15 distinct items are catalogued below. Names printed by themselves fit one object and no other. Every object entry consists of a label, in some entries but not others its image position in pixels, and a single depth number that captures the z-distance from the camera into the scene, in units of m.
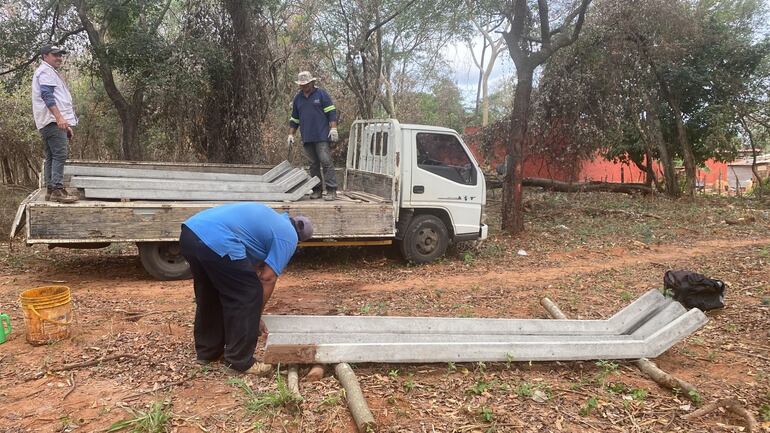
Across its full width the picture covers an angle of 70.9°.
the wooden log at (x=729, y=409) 3.47
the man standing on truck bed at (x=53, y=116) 6.00
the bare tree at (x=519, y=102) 10.50
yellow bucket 4.23
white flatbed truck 6.19
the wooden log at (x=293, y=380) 3.54
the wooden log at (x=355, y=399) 3.21
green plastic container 4.38
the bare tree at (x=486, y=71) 27.64
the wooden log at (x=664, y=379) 3.83
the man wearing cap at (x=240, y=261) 3.59
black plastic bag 5.59
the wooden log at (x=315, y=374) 3.84
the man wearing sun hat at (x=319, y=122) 7.86
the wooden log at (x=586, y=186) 16.16
